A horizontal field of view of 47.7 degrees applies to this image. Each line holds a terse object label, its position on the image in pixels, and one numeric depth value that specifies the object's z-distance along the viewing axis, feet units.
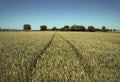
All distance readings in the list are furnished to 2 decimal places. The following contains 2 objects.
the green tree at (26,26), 524.93
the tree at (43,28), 524.44
